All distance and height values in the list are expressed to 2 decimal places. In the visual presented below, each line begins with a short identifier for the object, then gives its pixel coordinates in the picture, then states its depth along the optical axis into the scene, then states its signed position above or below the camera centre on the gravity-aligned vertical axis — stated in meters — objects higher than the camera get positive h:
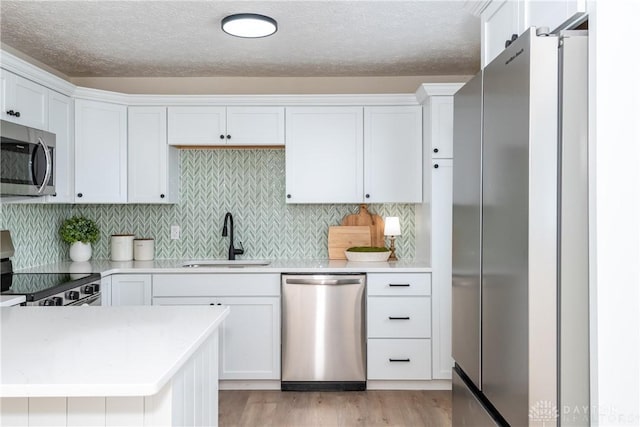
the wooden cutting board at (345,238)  4.01 -0.19
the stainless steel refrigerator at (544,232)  1.25 -0.05
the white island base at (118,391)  1.12 -0.42
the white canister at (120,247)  3.89 -0.26
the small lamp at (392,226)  3.85 -0.09
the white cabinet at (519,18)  1.45 +0.71
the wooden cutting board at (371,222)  4.05 -0.06
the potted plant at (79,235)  3.77 -0.17
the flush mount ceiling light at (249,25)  2.73 +1.05
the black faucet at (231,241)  3.96 -0.22
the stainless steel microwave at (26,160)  2.61 +0.29
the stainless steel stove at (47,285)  2.57 -0.39
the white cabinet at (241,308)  3.53 -0.66
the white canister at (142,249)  3.95 -0.28
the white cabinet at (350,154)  3.77 +0.45
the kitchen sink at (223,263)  3.87 -0.38
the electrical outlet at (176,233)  4.11 -0.16
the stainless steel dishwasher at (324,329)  3.48 -0.80
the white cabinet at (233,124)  3.79 +0.67
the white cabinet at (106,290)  3.34 -0.51
